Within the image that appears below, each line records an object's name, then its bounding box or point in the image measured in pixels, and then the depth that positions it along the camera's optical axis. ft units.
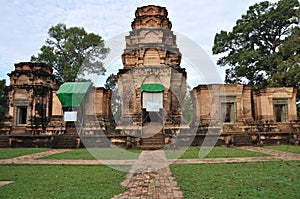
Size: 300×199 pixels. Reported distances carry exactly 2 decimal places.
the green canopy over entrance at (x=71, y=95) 68.49
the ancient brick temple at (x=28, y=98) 76.23
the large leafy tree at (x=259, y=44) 82.72
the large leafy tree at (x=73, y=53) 108.27
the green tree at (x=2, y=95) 113.36
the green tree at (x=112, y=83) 137.59
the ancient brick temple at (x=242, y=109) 67.82
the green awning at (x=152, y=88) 63.41
